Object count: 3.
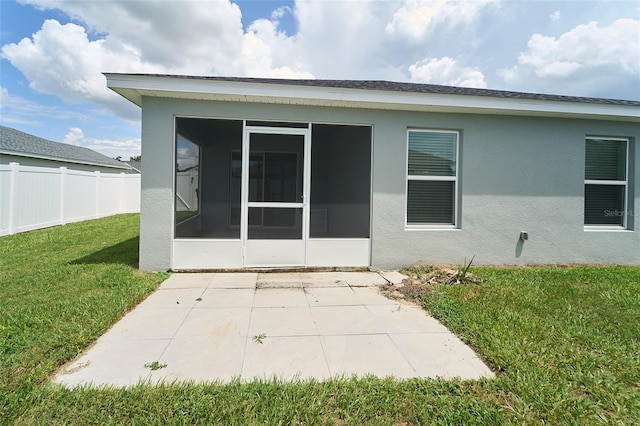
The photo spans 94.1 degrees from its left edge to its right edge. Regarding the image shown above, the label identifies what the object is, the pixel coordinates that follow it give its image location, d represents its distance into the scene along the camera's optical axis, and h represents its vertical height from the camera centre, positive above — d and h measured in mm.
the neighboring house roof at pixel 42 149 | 11508 +2611
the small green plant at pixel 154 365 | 2445 -1325
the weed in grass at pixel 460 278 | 4711 -1024
